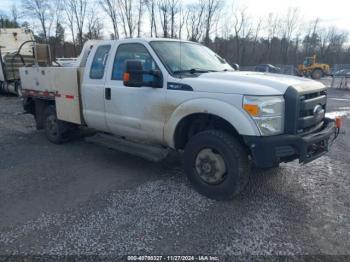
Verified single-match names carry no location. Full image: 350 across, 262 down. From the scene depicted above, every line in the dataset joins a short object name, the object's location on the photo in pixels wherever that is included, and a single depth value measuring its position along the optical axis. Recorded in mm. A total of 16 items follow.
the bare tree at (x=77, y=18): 46812
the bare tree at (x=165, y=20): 39000
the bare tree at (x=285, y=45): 54625
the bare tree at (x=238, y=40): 48594
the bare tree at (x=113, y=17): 41812
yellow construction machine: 32719
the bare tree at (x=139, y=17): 40147
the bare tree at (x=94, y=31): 44338
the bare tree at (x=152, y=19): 39344
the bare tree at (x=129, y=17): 41125
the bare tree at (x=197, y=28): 40669
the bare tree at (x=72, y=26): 46800
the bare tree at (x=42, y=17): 47094
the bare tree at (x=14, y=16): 48562
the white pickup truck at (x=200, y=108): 3180
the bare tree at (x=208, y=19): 41969
